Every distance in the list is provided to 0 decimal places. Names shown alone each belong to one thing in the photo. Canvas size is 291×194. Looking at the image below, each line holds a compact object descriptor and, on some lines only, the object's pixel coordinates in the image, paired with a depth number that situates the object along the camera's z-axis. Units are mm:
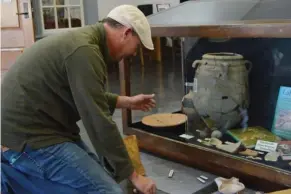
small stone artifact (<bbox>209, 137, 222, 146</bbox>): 2029
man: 1391
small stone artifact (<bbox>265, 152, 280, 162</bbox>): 1793
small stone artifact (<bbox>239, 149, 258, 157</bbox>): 1870
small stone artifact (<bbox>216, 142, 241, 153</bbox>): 1908
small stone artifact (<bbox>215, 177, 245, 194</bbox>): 1675
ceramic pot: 2100
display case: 1835
